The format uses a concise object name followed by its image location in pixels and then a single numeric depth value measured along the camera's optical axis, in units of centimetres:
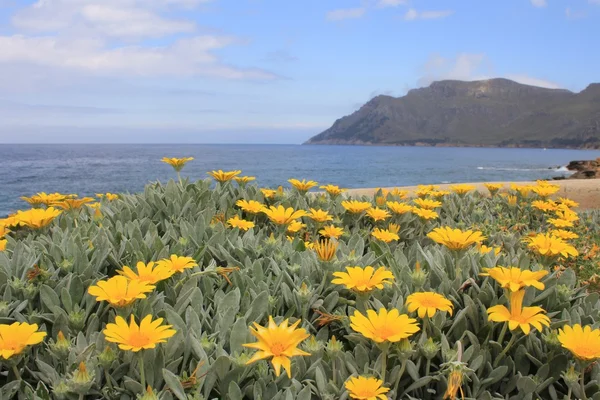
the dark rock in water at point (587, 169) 2028
